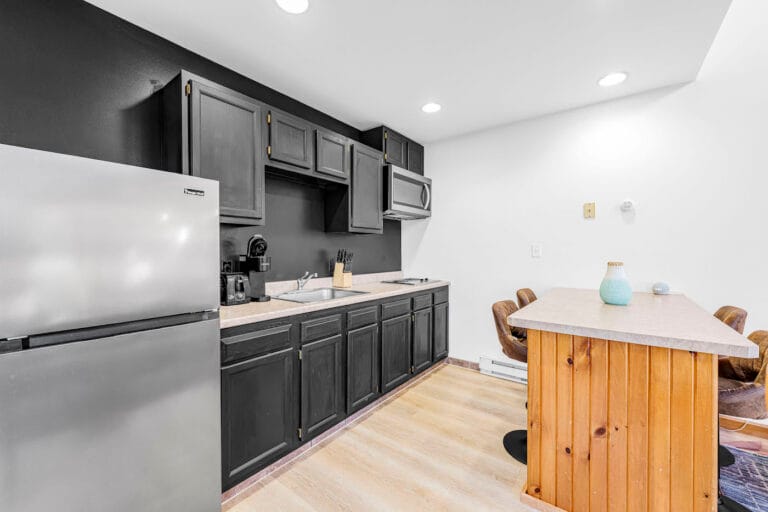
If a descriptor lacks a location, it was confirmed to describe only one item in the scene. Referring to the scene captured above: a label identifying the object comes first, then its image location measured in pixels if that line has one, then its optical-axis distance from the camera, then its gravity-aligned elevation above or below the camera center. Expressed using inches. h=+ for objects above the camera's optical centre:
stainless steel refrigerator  40.9 -12.1
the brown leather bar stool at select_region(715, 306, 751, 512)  61.9 -48.1
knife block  117.8 -8.8
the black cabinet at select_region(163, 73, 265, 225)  71.4 +26.0
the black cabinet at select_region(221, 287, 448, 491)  66.1 -30.5
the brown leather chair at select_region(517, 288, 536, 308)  104.3 -14.8
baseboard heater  122.9 -45.2
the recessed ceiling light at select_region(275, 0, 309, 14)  64.1 +49.2
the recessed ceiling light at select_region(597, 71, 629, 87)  92.6 +49.8
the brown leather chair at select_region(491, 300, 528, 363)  85.7 -23.1
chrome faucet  107.2 -8.7
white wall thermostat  104.9 +14.6
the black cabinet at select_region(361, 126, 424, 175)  129.0 +43.7
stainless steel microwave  126.9 +23.8
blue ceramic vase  74.3 -8.4
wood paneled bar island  48.3 -25.8
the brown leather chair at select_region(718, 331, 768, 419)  58.0 -25.9
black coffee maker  85.8 -3.2
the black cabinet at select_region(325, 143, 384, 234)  113.0 +19.1
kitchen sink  104.2 -13.7
